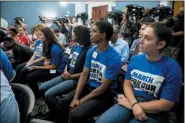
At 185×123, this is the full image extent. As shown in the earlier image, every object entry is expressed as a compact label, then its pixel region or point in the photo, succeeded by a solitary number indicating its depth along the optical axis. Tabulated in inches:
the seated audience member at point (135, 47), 70.9
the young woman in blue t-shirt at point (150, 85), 35.2
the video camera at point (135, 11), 98.9
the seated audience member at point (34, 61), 76.9
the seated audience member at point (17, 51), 80.2
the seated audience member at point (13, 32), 96.8
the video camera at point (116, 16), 112.1
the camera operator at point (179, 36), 64.0
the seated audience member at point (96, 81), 43.6
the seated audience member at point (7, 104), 25.3
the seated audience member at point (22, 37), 114.2
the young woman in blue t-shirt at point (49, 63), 69.0
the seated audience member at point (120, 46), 74.2
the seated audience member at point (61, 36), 126.9
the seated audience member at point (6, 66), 40.5
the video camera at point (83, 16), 139.4
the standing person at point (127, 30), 98.6
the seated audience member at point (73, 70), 56.3
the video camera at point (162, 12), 92.8
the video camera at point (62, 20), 147.8
